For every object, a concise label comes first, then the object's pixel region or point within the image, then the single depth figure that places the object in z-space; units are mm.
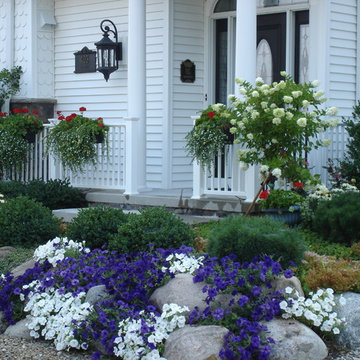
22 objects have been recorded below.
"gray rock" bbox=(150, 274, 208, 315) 4910
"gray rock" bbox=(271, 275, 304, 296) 4996
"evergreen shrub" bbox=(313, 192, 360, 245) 7199
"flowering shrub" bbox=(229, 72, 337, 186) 7727
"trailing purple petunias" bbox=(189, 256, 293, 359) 4402
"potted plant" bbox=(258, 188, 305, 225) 8148
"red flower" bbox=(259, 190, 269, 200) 8031
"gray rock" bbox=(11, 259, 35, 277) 6184
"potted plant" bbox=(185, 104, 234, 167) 8438
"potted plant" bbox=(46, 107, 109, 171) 9789
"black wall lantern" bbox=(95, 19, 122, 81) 10711
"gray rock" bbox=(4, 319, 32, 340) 5289
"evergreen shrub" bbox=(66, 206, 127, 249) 6828
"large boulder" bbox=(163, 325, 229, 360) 4312
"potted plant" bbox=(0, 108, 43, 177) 10500
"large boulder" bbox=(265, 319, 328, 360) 4465
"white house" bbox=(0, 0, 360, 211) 9523
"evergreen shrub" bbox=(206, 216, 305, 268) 5266
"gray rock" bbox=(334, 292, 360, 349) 4918
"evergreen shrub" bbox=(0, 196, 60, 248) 7273
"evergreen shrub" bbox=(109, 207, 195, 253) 6223
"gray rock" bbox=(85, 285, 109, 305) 5211
